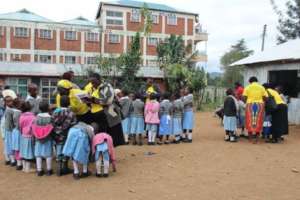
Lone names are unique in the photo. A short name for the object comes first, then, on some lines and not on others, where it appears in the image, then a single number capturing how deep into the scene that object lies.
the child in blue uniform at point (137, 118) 7.54
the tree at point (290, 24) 21.44
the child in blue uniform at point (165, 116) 7.52
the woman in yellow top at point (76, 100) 4.86
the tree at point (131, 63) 20.93
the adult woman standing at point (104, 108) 5.04
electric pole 27.39
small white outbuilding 11.12
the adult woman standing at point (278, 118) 7.92
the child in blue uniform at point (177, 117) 7.60
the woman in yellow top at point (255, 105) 7.66
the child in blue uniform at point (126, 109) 7.39
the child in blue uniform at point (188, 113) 7.74
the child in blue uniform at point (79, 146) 4.77
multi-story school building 28.78
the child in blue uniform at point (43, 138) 5.00
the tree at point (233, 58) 35.75
